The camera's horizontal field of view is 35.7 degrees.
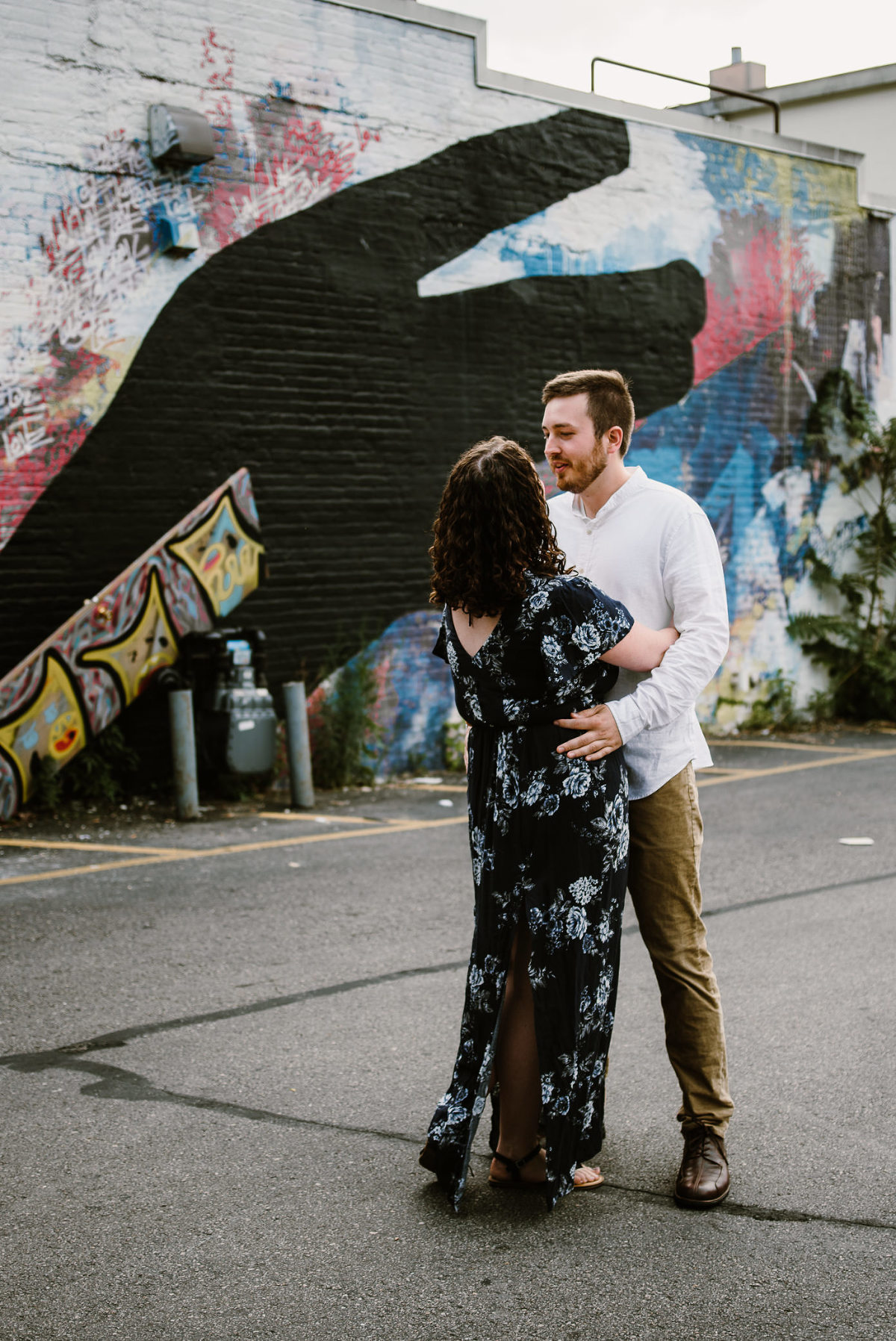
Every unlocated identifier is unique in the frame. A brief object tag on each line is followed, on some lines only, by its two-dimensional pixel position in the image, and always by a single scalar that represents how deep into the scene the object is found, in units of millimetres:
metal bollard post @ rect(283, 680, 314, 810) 9633
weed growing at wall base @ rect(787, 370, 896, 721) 14711
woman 3350
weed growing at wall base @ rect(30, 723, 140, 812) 9461
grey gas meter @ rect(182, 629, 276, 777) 9398
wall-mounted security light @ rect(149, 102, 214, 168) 9461
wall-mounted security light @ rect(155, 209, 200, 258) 9703
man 3576
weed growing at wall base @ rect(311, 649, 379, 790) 10562
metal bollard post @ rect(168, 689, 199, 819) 9125
